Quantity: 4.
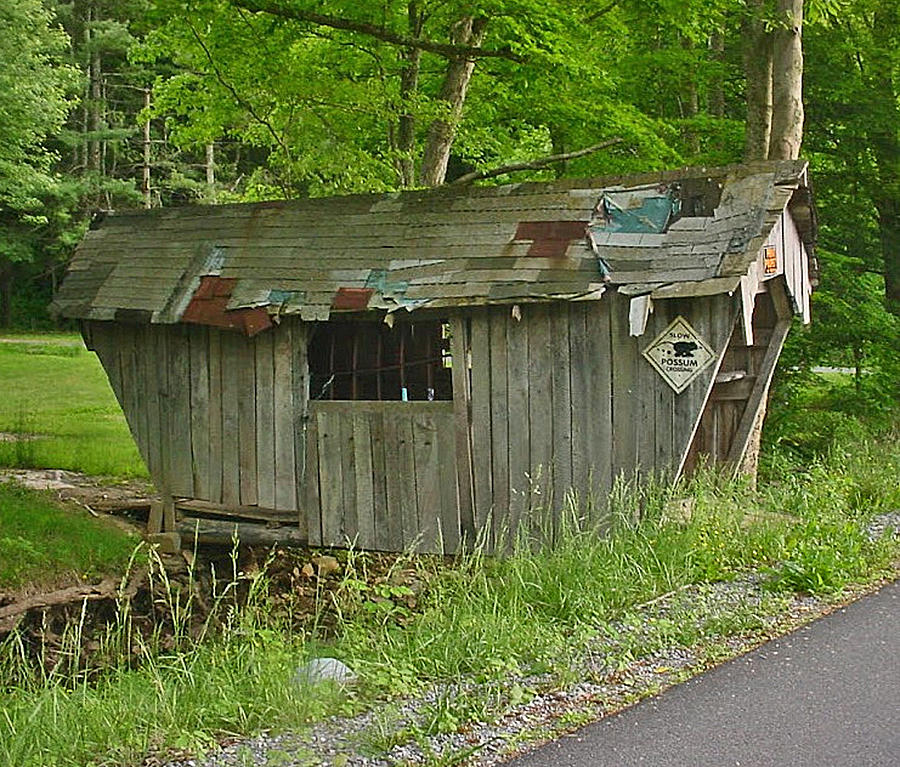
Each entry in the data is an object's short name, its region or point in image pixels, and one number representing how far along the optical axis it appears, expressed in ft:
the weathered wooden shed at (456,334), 28.55
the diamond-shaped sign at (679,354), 28.02
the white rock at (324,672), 16.76
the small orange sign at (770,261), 30.01
